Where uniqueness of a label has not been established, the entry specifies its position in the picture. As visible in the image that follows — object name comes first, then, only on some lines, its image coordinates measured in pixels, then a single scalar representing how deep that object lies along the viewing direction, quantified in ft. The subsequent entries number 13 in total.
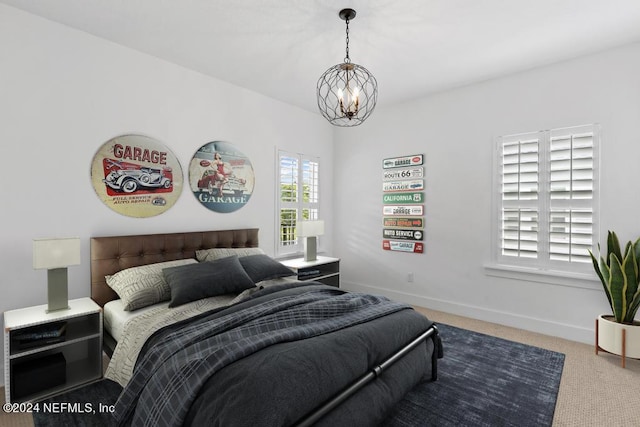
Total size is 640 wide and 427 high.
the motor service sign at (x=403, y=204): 13.88
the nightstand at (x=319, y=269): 12.80
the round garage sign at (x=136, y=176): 9.22
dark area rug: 6.61
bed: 4.58
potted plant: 8.50
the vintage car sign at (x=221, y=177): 11.38
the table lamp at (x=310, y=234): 13.46
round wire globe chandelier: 7.54
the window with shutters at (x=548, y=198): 10.11
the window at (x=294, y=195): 14.23
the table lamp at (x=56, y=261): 7.24
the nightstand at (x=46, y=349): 6.77
